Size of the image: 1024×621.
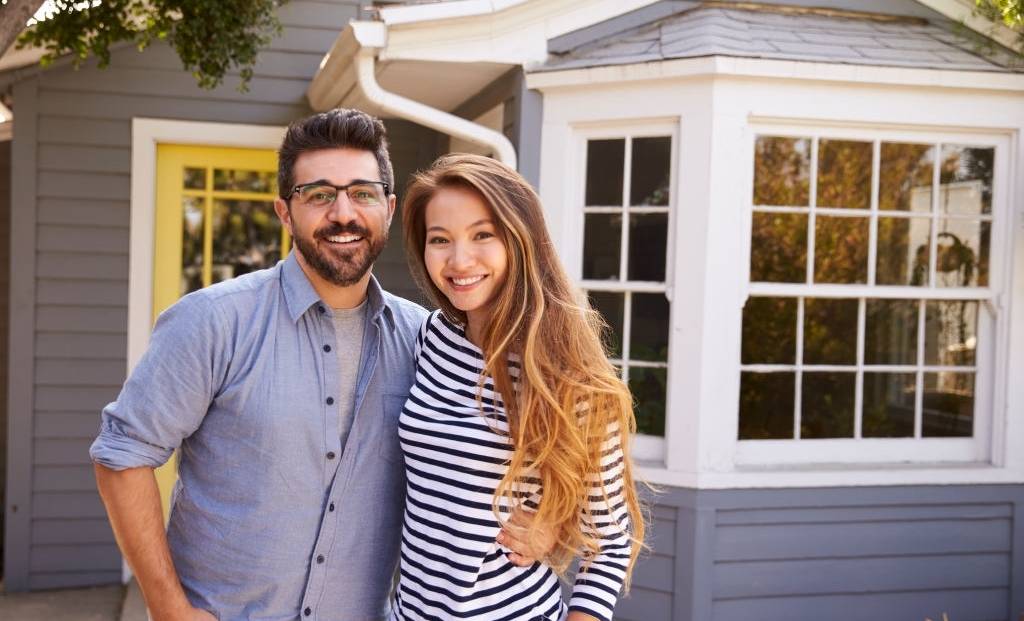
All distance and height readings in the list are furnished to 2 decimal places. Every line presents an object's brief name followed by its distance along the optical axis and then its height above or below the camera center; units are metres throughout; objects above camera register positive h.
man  1.85 -0.28
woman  1.83 -0.26
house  3.90 +0.20
